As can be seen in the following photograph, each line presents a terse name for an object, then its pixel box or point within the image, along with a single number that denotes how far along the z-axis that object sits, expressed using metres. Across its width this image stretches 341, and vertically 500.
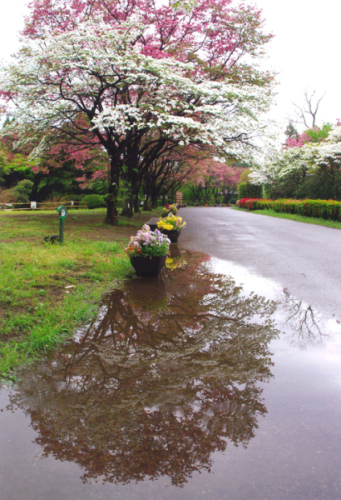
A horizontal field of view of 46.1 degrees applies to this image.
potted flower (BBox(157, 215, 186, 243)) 12.14
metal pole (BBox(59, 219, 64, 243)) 9.86
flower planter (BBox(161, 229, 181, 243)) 12.65
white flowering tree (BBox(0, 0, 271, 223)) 12.27
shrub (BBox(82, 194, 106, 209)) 36.69
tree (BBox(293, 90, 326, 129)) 46.88
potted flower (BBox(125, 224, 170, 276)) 7.18
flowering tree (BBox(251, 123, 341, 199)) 25.34
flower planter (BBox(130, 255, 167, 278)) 7.27
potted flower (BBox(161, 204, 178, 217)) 14.77
